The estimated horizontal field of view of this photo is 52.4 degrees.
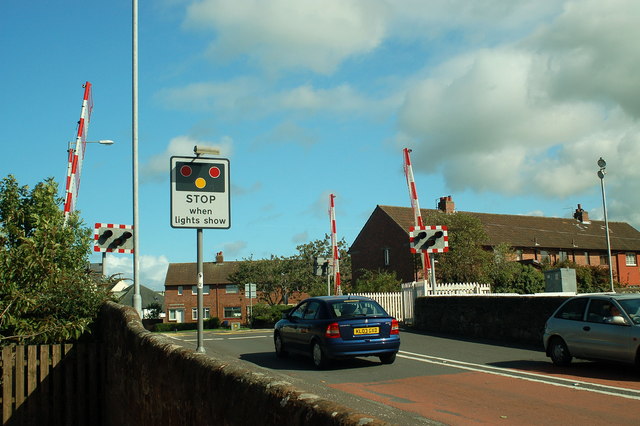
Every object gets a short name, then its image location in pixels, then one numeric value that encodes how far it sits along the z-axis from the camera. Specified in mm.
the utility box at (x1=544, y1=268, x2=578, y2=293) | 22219
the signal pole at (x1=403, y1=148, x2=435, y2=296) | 25688
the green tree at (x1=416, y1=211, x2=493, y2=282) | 44156
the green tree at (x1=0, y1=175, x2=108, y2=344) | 9734
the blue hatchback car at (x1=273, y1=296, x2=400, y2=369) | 13305
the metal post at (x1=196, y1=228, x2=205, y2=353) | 7422
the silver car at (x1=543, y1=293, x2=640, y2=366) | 11234
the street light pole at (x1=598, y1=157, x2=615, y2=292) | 29692
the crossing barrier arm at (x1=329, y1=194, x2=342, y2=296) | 28647
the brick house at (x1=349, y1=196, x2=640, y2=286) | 55688
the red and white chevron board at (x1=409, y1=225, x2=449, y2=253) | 21719
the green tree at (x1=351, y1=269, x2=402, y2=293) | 31453
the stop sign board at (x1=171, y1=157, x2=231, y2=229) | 7664
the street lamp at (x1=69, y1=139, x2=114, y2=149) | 20609
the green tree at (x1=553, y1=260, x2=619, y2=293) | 38781
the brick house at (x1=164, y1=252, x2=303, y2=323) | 79875
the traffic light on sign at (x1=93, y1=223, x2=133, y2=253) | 15097
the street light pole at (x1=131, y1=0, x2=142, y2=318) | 13912
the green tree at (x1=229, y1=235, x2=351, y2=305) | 70375
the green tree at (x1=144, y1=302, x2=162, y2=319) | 76319
